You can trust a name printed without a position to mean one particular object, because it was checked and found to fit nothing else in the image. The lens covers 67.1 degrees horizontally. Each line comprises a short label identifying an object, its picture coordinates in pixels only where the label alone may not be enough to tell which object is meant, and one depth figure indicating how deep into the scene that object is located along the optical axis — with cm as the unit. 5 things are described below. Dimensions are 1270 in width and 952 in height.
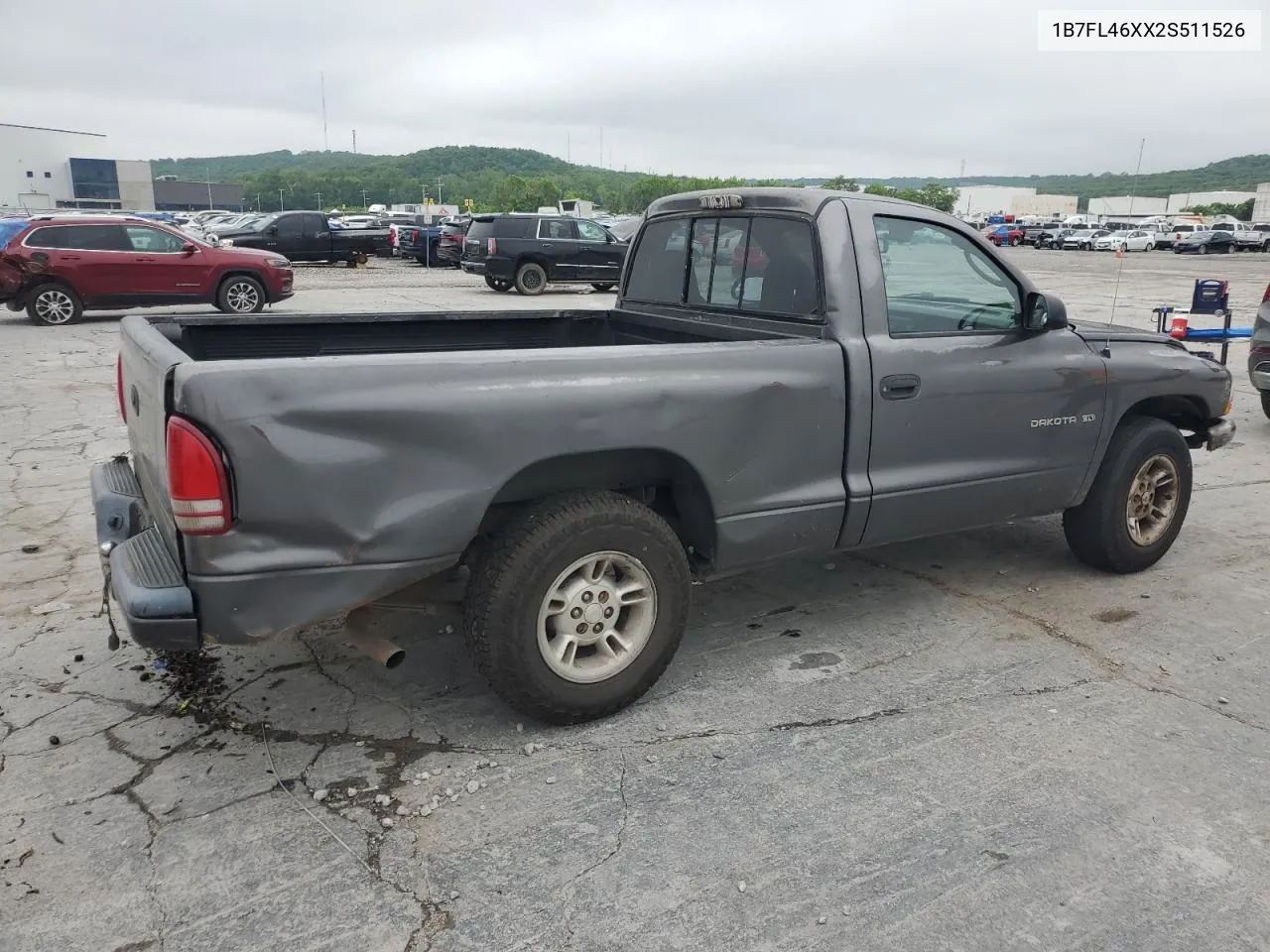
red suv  1495
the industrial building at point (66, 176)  9112
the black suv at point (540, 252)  2088
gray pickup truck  278
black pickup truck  2628
